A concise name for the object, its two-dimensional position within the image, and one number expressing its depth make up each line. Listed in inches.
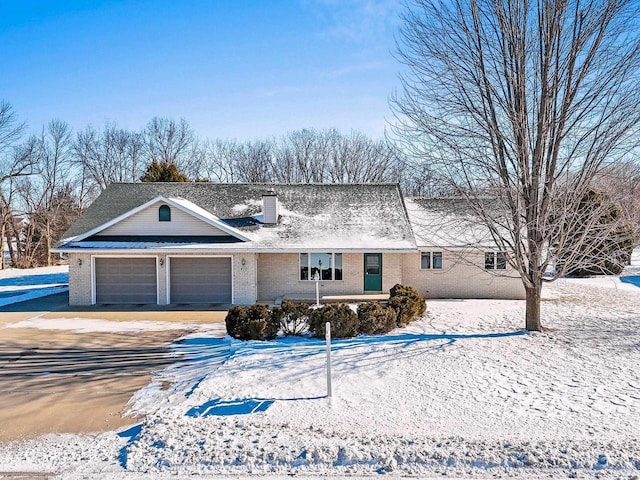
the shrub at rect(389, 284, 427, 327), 482.3
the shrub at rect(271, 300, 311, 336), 434.0
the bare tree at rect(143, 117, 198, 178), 1839.3
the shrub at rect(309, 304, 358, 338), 423.2
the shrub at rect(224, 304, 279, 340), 418.9
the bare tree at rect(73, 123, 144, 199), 1801.2
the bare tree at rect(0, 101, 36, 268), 1347.2
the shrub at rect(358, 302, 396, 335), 439.7
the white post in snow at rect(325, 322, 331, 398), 269.9
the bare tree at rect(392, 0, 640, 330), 400.8
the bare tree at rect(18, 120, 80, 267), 1339.8
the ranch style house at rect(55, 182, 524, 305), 644.7
